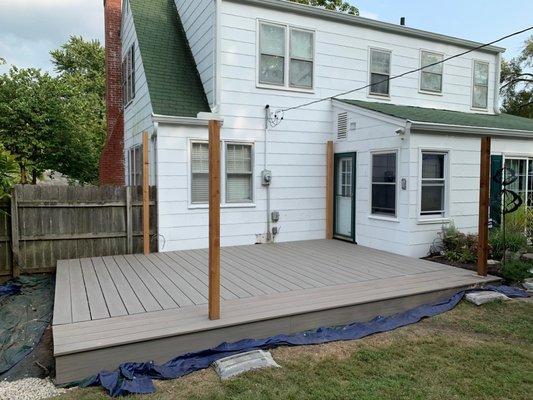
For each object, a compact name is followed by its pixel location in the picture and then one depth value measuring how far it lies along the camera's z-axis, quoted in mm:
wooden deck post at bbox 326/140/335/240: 9141
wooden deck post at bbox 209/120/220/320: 3984
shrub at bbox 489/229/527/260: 7355
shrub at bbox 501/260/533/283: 5969
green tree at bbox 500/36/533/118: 24906
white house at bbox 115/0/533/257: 7637
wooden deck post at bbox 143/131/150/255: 7371
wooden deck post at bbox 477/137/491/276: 5898
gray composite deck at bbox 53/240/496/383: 3611
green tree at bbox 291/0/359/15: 20094
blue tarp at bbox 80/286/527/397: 3242
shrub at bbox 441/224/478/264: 7059
